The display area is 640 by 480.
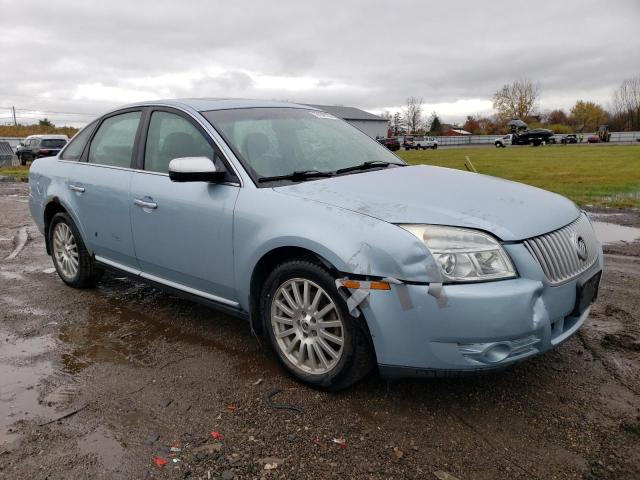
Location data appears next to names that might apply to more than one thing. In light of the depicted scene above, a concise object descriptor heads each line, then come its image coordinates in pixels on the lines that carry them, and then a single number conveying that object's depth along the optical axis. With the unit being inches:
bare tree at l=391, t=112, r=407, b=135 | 3990.2
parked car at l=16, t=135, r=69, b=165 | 985.5
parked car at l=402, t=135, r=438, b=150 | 2423.7
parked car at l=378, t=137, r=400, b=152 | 1998.6
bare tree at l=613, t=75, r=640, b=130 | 3247.0
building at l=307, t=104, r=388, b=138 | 3056.1
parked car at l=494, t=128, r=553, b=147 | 2234.3
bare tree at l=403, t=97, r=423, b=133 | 4153.5
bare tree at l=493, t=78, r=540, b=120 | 3855.8
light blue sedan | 107.3
